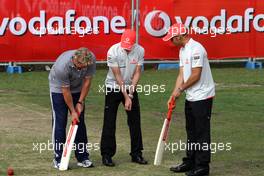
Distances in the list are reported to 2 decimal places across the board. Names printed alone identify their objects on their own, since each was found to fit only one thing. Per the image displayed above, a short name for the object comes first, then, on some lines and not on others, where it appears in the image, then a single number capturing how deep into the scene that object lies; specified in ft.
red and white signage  129.29
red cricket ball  56.39
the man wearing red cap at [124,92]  60.75
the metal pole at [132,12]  134.41
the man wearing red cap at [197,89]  56.13
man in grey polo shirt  58.03
